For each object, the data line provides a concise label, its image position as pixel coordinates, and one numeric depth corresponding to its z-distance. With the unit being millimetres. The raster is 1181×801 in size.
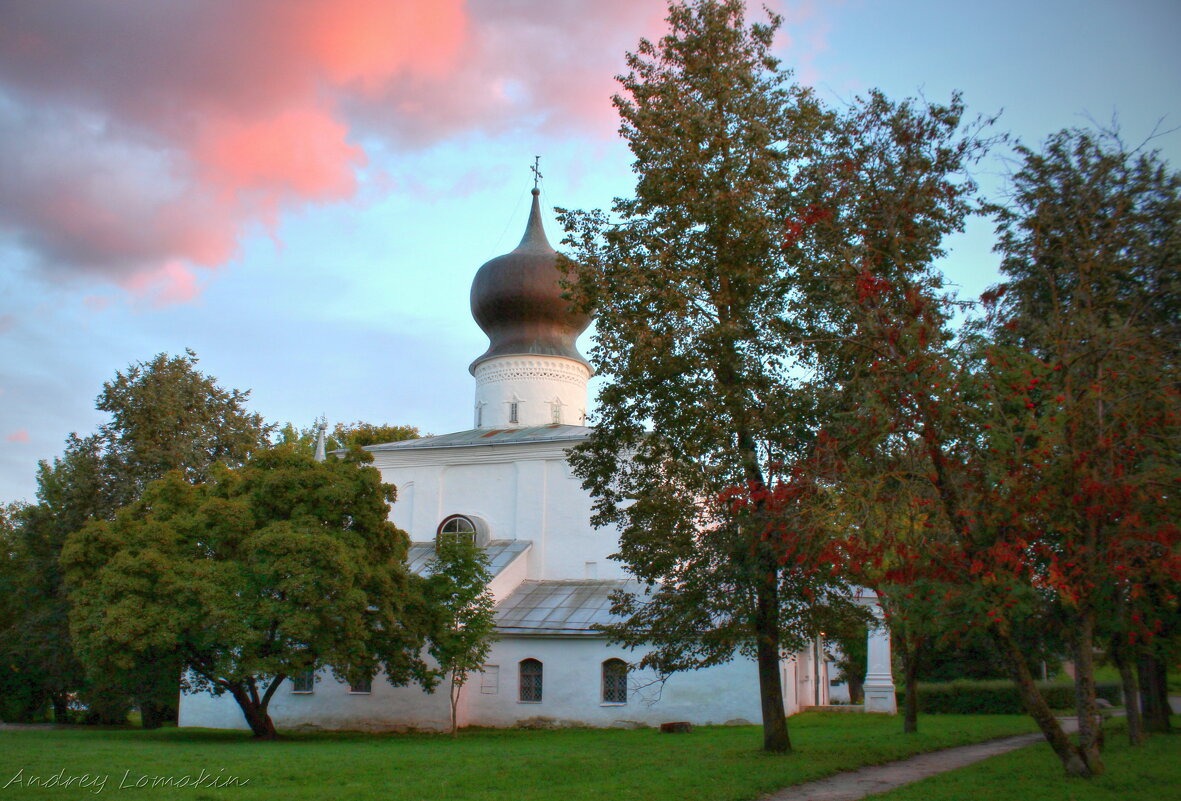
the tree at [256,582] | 17906
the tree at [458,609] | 20703
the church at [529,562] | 23469
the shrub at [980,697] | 25062
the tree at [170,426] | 29969
